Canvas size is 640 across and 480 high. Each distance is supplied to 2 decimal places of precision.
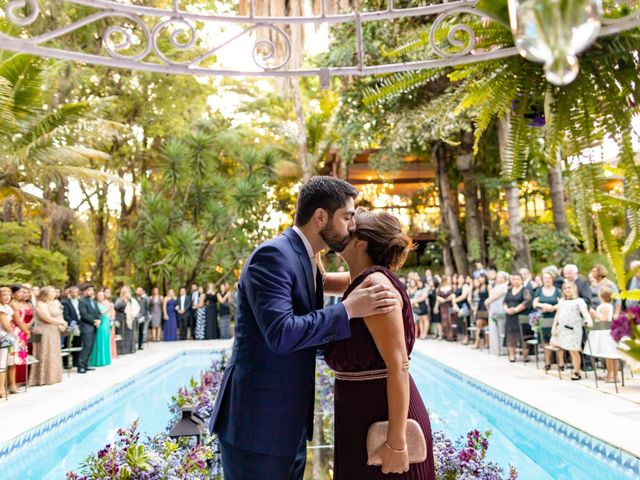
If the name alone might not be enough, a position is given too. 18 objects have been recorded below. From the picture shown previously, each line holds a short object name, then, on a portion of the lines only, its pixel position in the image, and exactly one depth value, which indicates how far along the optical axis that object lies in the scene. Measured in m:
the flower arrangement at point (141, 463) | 3.52
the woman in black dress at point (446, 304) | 17.23
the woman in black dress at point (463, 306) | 16.23
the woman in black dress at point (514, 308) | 11.96
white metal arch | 2.78
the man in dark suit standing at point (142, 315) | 17.81
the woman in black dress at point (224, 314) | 20.84
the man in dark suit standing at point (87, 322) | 12.66
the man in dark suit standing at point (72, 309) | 12.40
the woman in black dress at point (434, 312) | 18.02
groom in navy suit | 2.25
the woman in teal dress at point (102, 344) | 13.45
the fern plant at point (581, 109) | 1.78
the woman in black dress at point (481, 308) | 14.52
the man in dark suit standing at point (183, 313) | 20.48
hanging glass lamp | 0.81
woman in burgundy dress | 2.31
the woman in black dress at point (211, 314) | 20.50
